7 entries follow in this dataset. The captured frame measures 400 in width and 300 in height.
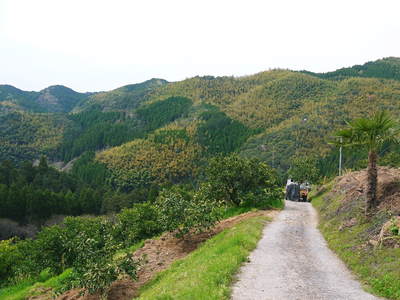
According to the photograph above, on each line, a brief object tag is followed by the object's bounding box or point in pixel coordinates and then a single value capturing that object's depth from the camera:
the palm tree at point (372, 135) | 16.70
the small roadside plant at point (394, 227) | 12.74
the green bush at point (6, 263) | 32.88
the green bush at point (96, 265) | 12.37
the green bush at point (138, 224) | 24.09
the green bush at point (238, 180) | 27.48
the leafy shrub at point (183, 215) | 17.75
